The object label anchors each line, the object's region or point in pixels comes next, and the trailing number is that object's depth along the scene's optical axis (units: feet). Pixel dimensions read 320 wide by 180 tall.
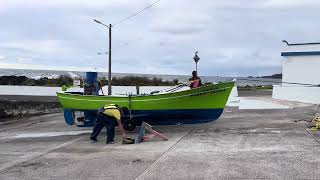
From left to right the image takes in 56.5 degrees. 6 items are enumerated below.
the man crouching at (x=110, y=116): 26.70
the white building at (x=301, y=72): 46.36
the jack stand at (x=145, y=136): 26.06
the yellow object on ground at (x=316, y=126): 26.97
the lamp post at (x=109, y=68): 63.31
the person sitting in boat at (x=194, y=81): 31.20
